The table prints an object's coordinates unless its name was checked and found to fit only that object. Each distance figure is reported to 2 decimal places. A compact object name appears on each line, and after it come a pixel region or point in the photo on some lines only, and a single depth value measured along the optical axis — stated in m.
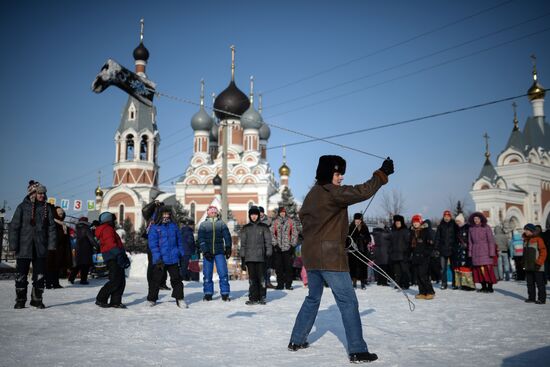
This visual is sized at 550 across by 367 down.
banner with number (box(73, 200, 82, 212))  44.62
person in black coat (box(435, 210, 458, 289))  10.70
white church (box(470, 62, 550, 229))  52.16
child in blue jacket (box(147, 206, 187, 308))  7.45
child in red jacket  7.29
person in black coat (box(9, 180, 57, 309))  6.86
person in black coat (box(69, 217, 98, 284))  11.59
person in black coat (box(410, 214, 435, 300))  8.83
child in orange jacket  8.02
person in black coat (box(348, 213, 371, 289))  11.11
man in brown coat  4.00
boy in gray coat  7.91
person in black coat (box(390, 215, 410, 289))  10.59
